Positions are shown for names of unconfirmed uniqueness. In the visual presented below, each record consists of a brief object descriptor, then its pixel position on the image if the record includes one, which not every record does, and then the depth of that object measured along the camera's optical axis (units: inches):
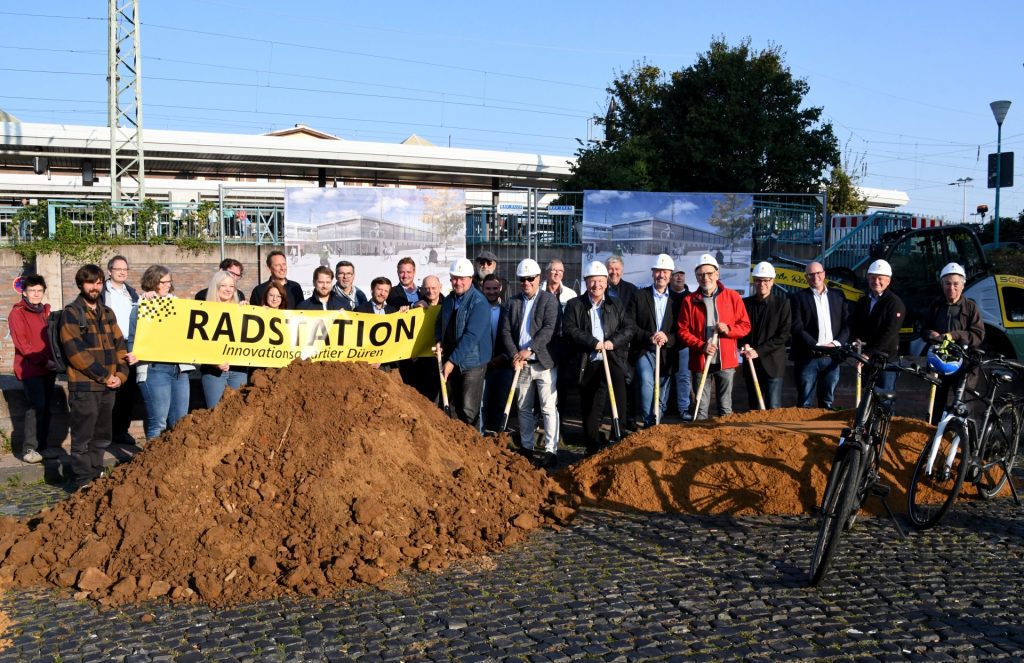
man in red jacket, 410.0
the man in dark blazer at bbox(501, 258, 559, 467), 391.5
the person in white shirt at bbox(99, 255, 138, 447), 393.4
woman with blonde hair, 386.6
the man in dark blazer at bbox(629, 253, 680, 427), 418.0
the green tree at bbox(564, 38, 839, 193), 1111.0
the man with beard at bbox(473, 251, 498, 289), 434.6
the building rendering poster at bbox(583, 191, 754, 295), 578.9
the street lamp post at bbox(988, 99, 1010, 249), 927.1
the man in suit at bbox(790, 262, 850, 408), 420.5
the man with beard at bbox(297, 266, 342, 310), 411.5
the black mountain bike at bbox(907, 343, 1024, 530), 290.8
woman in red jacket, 385.4
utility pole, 1001.5
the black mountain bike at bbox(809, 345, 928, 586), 233.8
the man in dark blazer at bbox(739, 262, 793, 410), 417.1
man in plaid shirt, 340.2
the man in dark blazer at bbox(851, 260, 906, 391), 409.4
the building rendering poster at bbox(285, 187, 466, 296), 589.6
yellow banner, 374.9
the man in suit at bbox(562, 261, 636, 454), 397.4
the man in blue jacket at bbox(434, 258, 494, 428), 393.7
